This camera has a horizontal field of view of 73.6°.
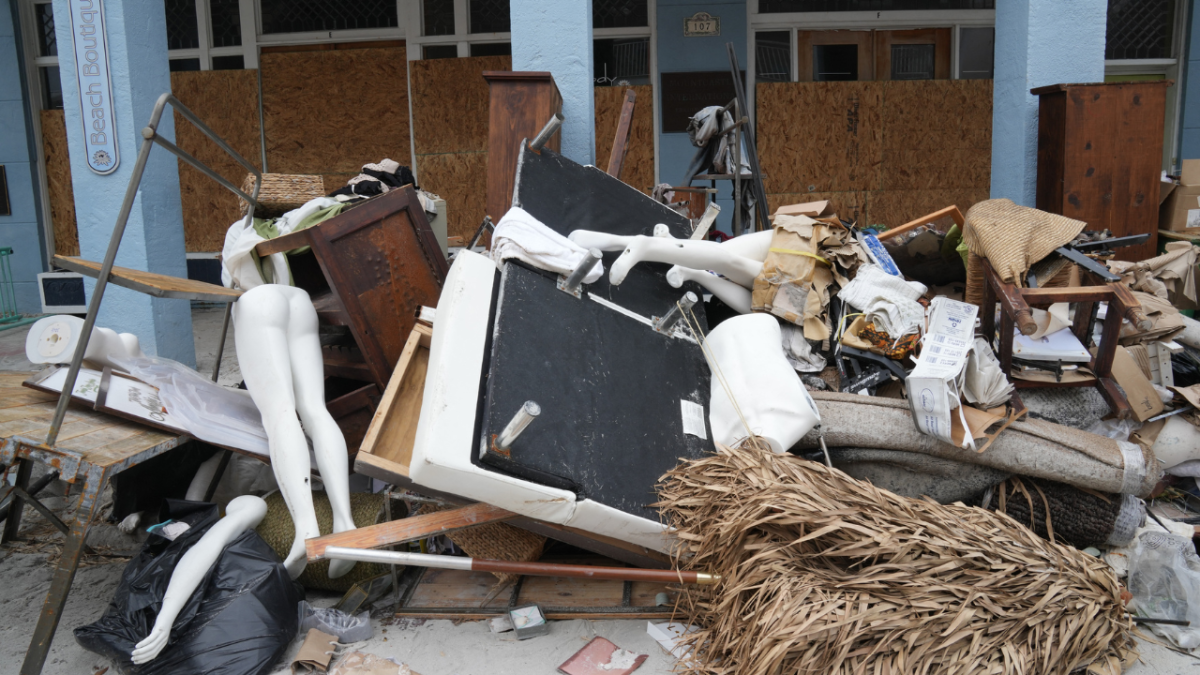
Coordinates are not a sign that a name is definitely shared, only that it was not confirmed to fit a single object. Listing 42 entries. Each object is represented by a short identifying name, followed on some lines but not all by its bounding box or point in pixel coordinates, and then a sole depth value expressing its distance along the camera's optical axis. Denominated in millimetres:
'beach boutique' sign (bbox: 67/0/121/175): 4863
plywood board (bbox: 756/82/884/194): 7941
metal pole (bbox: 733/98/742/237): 5414
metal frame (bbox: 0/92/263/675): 2465
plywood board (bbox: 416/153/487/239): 8242
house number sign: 7727
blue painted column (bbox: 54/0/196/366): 4926
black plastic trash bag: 2492
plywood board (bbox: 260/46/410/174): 8188
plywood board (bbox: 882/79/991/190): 7984
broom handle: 2529
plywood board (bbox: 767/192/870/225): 8133
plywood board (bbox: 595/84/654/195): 7789
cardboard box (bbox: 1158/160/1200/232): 4887
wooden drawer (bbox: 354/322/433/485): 2738
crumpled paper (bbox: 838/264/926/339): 3533
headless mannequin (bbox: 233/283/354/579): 3041
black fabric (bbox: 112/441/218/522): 3473
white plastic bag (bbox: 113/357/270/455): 3236
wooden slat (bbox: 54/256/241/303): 2848
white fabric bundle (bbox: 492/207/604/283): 3129
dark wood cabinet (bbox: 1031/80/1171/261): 4316
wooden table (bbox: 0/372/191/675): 2488
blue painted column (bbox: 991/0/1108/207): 4527
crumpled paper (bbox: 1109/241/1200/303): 4074
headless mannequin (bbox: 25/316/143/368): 3178
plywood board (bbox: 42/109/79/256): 8364
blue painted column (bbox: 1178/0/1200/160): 7648
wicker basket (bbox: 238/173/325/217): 4074
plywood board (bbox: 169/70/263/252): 8242
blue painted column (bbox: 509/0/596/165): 4410
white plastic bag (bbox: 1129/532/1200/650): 2704
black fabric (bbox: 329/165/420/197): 4148
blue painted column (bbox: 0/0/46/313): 8125
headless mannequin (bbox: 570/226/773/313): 3518
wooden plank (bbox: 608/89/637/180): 4727
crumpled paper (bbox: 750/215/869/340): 3711
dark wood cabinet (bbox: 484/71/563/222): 4090
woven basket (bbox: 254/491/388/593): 3043
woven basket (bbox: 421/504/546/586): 2891
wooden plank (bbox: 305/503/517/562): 2635
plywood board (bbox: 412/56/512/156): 8047
